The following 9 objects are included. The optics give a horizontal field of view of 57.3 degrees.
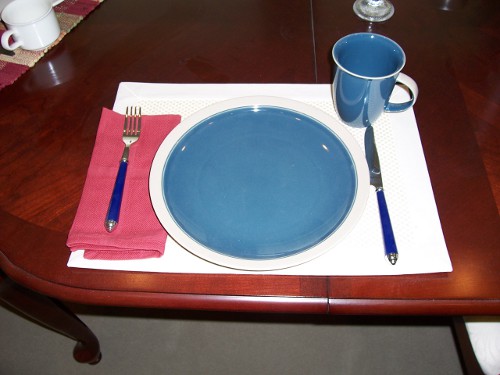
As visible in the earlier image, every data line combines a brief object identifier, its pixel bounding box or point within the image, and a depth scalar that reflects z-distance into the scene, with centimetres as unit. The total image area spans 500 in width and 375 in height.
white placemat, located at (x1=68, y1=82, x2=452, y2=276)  57
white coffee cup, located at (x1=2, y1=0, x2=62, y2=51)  79
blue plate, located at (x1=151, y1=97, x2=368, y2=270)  56
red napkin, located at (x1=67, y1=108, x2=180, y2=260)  58
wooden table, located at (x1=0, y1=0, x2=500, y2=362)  56
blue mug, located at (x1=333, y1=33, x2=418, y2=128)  63
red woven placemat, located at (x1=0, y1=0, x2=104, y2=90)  79
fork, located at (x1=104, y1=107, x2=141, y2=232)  60
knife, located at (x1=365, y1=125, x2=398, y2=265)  57
